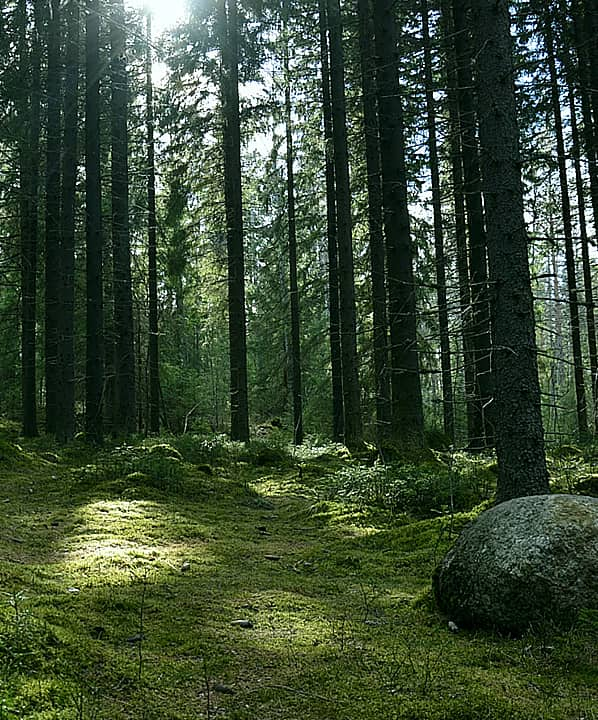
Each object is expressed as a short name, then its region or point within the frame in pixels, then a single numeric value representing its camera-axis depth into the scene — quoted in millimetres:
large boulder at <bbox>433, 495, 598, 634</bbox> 4258
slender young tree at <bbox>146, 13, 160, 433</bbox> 22141
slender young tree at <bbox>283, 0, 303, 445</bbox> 21750
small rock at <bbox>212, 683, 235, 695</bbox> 3551
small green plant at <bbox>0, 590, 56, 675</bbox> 3234
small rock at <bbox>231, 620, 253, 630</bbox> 4590
